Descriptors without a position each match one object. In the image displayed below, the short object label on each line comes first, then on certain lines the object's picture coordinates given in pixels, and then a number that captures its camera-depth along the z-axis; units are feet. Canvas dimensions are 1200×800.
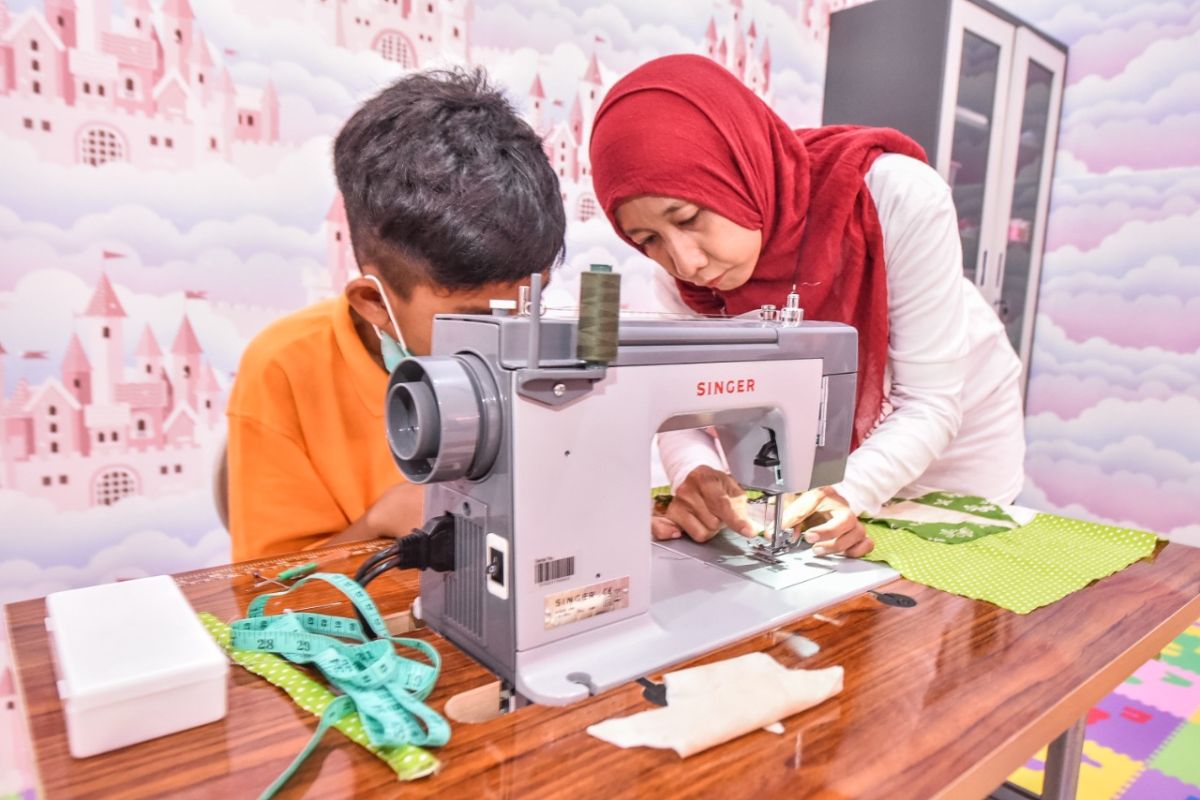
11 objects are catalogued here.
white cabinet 8.86
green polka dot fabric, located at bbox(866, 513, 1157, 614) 2.63
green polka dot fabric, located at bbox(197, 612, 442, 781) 1.59
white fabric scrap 1.72
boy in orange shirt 2.84
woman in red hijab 3.53
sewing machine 1.93
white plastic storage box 1.58
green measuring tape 1.67
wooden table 1.57
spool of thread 1.92
